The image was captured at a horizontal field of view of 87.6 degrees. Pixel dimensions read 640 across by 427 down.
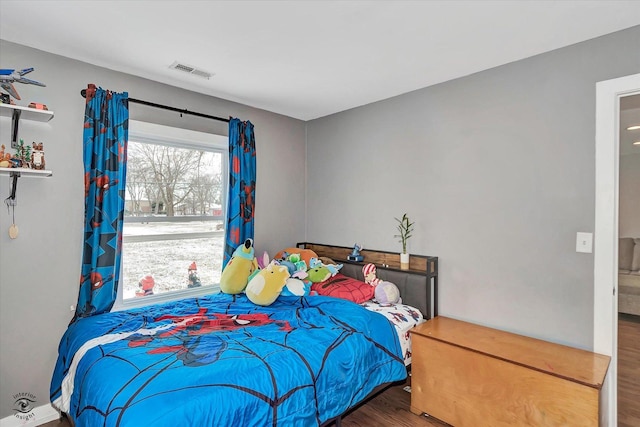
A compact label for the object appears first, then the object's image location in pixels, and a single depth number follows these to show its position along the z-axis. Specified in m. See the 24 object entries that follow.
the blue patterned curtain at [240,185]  3.20
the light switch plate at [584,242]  2.08
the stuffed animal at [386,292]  2.79
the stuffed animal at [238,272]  2.85
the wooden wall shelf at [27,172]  2.02
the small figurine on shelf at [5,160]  2.02
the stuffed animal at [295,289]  2.75
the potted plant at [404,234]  2.93
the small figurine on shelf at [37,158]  2.17
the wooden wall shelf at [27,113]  2.02
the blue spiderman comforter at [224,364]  1.42
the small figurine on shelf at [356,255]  3.31
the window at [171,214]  2.79
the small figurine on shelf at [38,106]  2.13
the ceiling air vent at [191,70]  2.48
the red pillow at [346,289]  2.80
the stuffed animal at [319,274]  3.05
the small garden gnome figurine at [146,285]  2.84
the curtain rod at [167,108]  2.44
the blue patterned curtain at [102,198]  2.41
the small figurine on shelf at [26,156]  2.14
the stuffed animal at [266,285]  2.62
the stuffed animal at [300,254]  3.54
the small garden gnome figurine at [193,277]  3.17
